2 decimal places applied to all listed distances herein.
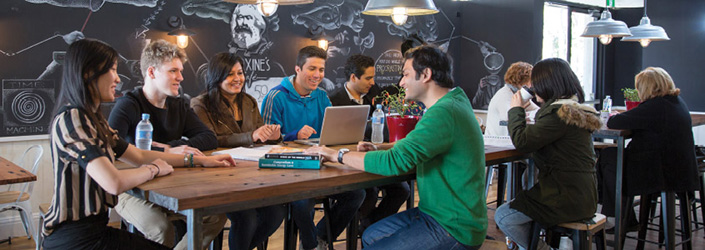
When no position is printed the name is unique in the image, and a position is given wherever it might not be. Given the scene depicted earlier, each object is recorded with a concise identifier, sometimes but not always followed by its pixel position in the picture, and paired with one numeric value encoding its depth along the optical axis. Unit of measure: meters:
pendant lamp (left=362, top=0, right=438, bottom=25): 3.34
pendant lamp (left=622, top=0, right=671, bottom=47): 5.66
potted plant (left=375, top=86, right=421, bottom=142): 3.01
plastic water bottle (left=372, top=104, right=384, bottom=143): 3.14
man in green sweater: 2.20
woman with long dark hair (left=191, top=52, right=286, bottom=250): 2.91
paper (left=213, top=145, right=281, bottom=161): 2.54
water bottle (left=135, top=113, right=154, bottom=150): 2.54
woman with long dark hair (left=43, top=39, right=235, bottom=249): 1.92
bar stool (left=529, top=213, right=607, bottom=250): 2.81
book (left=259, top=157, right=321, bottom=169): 2.29
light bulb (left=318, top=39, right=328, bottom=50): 6.71
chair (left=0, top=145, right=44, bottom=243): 4.11
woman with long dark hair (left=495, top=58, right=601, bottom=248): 2.86
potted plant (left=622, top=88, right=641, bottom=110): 5.64
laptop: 2.95
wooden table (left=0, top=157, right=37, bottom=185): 2.99
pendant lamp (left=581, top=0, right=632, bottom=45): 5.04
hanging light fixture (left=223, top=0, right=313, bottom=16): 3.06
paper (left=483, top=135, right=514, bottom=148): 3.16
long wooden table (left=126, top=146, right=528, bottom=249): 1.77
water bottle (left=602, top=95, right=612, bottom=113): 5.57
